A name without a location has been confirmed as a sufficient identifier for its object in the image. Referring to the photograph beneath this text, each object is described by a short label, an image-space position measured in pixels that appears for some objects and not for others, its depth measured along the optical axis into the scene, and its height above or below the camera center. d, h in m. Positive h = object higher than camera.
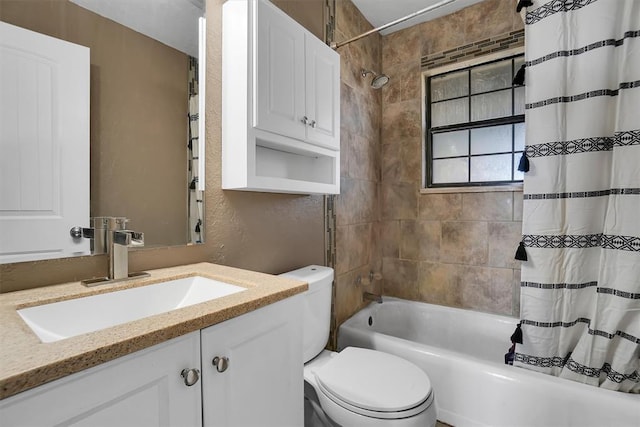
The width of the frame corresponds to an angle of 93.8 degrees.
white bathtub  1.24 -0.83
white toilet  1.06 -0.69
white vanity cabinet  0.46 -0.34
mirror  0.92 +0.37
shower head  2.08 +0.90
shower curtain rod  1.49 +1.03
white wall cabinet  1.21 +0.50
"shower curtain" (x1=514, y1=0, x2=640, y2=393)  1.26 +0.08
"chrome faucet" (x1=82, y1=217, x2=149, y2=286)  0.90 -0.11
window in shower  2.17 +0.65
